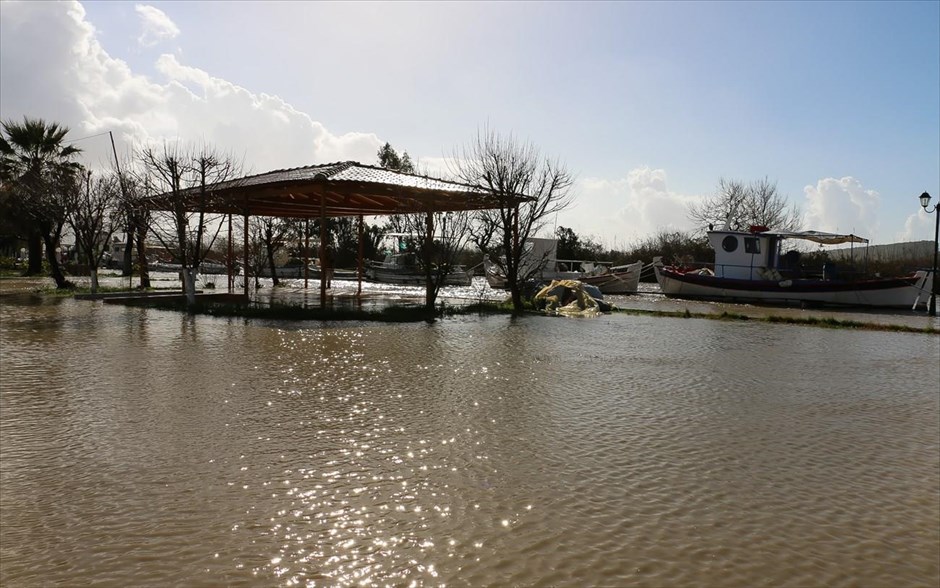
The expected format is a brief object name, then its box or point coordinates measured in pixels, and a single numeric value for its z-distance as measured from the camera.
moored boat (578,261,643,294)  30.19
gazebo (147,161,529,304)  15.42
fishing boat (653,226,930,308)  24.16
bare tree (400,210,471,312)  16.70
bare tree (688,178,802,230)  42.19
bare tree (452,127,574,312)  18.19
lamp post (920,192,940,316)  19.99
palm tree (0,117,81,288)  21.20
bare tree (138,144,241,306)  16.53
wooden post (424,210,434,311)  16.59
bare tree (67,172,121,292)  20.48
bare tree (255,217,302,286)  27.80
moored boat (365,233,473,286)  32.44
